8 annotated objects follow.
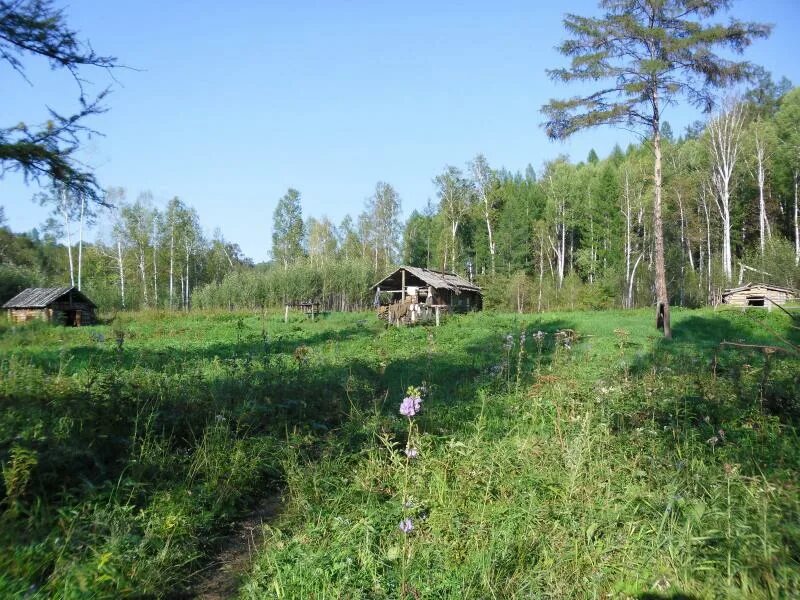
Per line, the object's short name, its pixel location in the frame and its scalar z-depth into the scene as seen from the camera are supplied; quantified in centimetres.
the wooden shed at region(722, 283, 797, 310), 3092
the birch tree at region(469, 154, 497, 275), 5672
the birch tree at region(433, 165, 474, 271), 5794
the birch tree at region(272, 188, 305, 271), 6366
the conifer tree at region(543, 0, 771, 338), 1853
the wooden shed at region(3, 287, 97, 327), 3043
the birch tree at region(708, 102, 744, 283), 3884
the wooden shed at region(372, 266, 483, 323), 2959
